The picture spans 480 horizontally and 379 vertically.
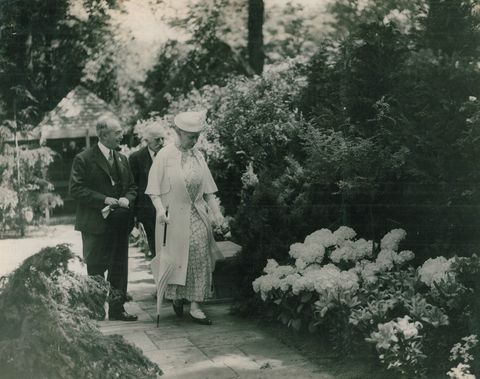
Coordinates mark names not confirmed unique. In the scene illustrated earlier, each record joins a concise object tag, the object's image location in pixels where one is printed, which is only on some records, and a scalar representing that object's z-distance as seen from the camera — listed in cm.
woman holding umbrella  594
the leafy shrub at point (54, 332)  359
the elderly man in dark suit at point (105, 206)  602
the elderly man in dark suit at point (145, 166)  707
